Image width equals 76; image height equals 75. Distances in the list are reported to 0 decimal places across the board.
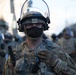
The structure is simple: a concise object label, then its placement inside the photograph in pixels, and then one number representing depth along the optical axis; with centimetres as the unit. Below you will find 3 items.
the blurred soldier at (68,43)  743
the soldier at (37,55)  312
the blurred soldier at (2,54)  635
